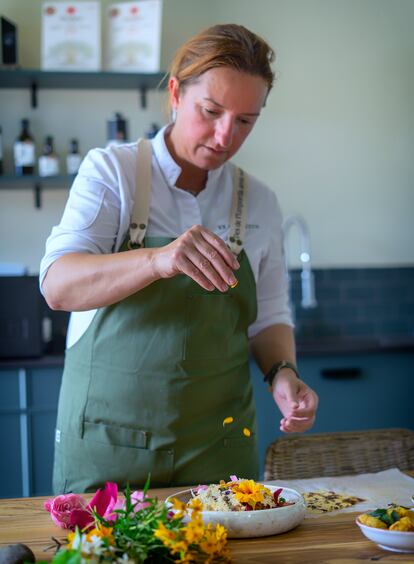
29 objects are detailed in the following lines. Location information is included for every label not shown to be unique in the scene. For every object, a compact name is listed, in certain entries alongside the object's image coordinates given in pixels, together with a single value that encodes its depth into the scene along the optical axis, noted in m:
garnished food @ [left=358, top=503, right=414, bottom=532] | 1.29
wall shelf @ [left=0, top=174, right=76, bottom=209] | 3.92
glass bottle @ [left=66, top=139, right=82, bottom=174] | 4.02
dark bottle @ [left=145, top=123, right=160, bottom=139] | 4.07
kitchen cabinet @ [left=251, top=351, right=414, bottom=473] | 3.67
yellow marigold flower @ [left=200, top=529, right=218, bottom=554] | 1.12
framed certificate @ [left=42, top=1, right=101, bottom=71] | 4.02
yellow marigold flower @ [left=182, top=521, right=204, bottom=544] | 1.09
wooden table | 1.28
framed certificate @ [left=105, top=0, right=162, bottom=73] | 4.03
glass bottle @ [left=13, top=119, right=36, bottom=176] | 3.98
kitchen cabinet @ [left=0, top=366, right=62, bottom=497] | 3.51
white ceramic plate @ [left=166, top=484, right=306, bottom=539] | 1.34
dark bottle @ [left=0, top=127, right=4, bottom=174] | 4.04
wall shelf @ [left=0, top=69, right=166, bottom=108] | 3.95
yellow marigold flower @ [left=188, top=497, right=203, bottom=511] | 1.12
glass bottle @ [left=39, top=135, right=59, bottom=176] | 3.98
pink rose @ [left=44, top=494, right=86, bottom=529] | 1.42
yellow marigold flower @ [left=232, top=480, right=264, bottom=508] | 1.37
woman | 1.81
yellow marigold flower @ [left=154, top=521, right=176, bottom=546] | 1.08
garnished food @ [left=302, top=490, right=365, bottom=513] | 1.56
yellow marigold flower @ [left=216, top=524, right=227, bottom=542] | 1.15
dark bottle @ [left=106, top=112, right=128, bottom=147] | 3.96
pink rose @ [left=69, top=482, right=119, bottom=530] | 1.33
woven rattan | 2.07
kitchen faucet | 4.15
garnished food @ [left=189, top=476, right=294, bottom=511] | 1.37
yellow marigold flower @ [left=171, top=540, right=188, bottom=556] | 1.08
